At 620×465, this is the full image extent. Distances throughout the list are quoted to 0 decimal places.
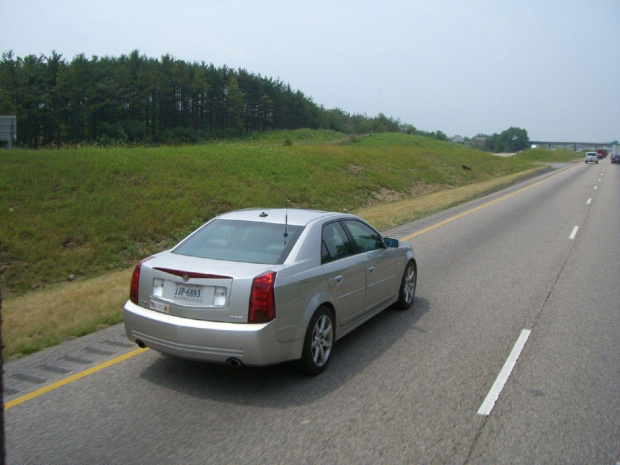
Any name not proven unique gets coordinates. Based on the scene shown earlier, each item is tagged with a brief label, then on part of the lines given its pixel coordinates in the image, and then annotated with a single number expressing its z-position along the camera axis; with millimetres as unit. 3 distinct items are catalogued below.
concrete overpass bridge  129062
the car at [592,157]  88881
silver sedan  4980
